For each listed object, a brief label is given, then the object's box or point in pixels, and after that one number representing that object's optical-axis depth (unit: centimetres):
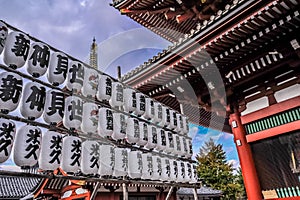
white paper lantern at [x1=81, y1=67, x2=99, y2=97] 590
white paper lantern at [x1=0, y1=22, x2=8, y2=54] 435
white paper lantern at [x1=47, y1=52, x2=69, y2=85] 529
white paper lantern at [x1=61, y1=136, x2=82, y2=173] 485
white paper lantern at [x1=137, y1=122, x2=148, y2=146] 684
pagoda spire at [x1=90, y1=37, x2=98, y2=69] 3667
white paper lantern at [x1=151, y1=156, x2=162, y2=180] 690
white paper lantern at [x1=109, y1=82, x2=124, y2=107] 660
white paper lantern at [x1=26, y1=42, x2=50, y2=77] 487
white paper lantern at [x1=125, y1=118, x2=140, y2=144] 652
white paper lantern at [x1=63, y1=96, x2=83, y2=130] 514
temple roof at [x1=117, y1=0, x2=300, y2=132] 540
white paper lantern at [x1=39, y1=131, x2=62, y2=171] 452
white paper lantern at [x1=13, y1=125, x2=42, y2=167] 416
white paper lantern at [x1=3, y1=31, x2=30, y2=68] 449
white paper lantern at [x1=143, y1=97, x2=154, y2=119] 750
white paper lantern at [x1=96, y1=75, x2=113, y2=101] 630
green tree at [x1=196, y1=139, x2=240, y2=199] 2886
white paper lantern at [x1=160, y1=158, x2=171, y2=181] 719
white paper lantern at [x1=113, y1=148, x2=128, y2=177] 590
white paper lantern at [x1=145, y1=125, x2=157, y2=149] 712
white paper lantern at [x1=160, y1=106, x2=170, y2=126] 799
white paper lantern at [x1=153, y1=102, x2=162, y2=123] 775
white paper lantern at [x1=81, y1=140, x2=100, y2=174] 518
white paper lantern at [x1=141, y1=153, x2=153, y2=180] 663
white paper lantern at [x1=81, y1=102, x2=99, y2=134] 550
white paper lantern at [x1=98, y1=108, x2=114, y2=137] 585
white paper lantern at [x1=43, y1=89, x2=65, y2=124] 481
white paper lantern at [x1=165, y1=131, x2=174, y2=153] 775
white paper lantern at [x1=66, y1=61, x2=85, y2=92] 557
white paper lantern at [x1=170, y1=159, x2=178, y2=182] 751
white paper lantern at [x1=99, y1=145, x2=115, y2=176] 555
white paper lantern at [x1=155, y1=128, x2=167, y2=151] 741
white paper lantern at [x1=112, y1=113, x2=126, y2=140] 616
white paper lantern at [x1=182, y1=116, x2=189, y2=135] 886
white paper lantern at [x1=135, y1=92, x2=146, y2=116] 720
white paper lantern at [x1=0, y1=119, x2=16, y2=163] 385
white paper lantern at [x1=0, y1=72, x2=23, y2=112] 410
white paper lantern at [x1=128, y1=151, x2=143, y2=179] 631
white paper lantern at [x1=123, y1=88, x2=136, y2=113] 698
